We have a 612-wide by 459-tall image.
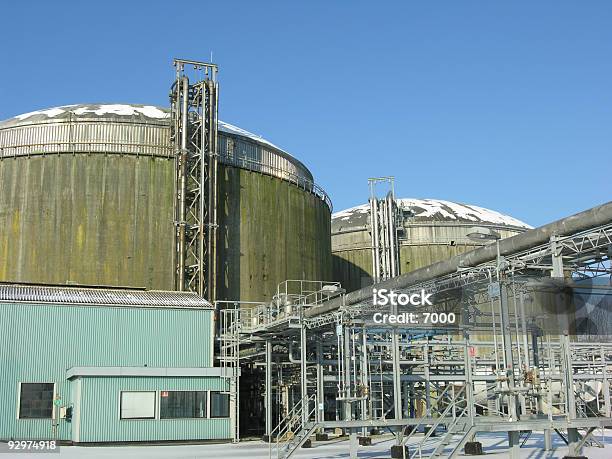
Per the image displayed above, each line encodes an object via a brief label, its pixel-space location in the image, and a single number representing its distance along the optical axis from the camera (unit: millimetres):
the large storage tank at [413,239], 68000
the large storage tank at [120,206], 45719
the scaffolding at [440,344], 24047
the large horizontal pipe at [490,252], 23719
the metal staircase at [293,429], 26206
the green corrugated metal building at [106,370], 34531
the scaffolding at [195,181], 46188
